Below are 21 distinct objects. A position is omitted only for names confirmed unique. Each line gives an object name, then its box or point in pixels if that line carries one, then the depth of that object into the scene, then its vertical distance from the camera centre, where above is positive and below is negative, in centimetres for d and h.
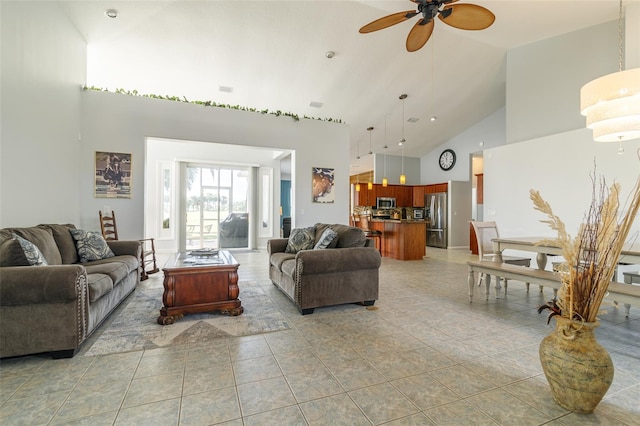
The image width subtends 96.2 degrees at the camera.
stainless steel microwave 1045 +26
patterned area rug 241 -113
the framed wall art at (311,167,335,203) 650 +57
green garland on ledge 508 +207
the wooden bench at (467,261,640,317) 225 -68
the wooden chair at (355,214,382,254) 782 -57
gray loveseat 314 -73
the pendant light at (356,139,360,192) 966 +205
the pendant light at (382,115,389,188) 809 +215
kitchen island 710 -74
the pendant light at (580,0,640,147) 270 +105
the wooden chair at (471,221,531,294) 418 -47
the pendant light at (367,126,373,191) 845 +204
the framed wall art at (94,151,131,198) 491 +61
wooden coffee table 288 -83
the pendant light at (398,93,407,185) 693 +276
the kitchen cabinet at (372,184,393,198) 1045 +70
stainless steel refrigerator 958 -30
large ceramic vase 152 -84
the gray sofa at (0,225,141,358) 202 -71
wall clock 979 +177
